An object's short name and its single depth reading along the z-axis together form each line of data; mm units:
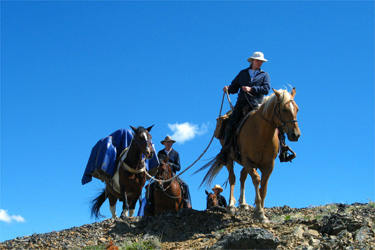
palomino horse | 10719
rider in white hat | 12312
